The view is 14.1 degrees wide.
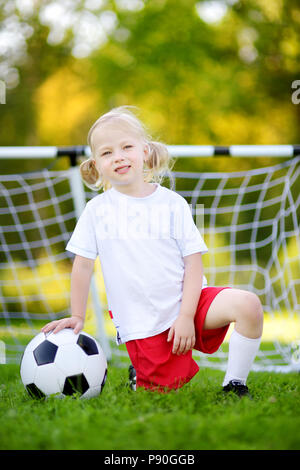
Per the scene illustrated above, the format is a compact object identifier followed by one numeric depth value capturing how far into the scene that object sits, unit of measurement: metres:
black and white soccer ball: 2.96
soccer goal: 6.34
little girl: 3.01
